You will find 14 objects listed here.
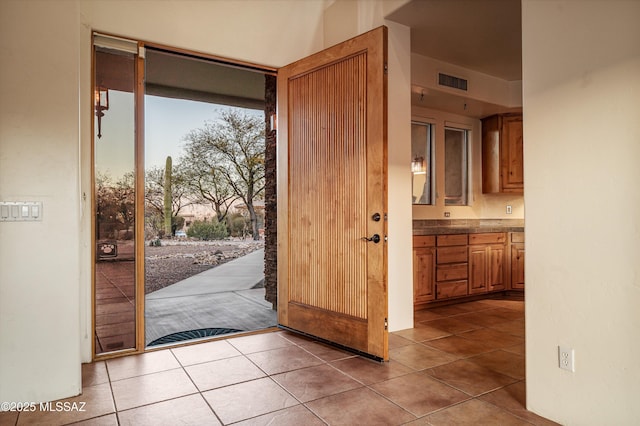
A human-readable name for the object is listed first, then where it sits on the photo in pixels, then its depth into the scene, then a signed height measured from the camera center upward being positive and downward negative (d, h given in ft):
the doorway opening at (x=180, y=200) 10.25 +0.59
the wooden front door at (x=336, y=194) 9.78 +0.48
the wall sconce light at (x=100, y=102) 10.09 +2.73
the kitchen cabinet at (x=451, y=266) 15.71 -2.07
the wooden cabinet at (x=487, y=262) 16.84 -2.07
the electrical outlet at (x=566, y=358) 6.62 -2.35
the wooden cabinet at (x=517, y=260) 18.01 -2.10
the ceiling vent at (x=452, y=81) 15.37 +4.93
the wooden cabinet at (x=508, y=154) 18.98 +2.63
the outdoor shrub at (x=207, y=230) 23.85 -0.97
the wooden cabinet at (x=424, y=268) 14.99 -2.03
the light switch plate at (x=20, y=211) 7.53 +0.07
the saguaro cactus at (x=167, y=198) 22.48 +0.86
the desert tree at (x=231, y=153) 23.31 +3.45
